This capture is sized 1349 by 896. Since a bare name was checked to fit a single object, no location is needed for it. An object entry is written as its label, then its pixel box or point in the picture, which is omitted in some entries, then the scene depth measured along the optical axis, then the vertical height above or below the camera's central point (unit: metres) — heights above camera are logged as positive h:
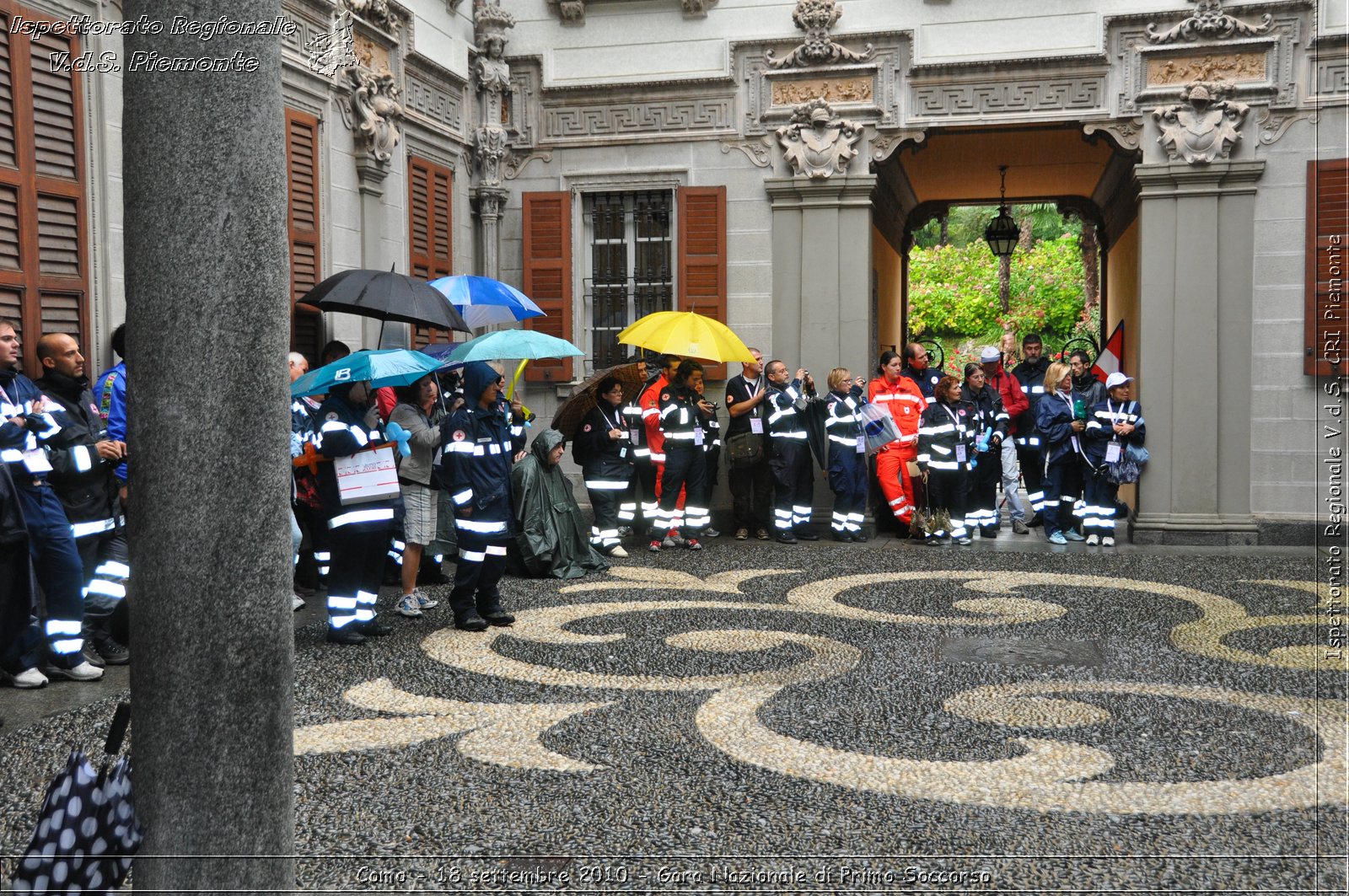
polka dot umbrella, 2.93 -1.03
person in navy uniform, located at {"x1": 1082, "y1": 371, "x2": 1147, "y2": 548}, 11.88 -0.28
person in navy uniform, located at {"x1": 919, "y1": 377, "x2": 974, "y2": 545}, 11.98 -0.43
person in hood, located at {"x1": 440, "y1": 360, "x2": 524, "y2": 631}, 7.38 -0.41
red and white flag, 14.07 +0.67
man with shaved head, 6.52 -0.39
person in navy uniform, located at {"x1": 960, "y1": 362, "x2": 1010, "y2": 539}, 12.30 -0.31
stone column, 2.74 -0.08
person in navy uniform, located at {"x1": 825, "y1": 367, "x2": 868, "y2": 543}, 12.15 -0.42
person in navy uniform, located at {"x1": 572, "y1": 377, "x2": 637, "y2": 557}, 10.74 -0.39
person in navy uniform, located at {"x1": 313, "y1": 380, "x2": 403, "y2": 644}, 7.24 -0.66
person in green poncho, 9.69 -0.86
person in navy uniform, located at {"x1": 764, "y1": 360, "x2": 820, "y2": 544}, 12.11 -0.33
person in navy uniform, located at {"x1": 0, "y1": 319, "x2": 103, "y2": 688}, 6.23 -0.64
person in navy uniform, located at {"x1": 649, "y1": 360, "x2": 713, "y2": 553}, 11.52 -0.36
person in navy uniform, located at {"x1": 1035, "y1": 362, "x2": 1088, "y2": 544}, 12.05 -0.38
